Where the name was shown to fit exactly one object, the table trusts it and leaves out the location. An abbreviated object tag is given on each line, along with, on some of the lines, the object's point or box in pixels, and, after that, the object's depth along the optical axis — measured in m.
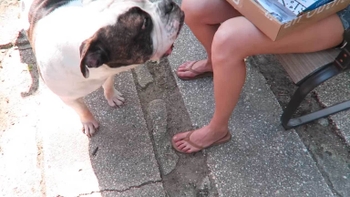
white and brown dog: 1.40
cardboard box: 1.27
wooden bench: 1.43
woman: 1.40
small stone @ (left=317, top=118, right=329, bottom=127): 1.94
